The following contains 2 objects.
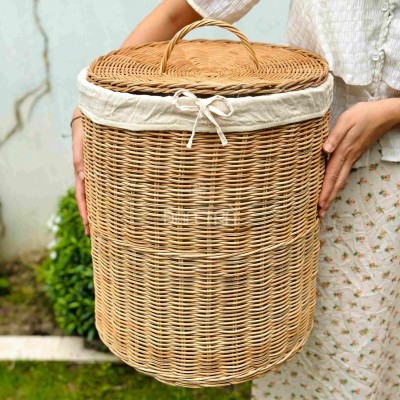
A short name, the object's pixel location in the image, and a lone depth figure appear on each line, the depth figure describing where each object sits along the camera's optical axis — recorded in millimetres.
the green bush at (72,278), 2281
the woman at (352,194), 1198
